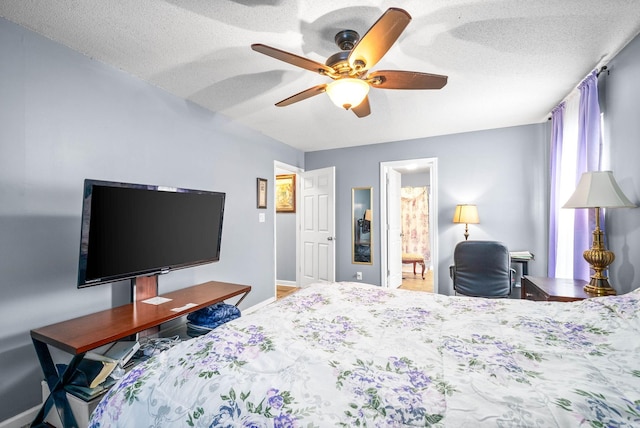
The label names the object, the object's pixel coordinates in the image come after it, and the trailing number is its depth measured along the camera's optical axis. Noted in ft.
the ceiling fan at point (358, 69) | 4.68
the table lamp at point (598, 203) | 6.39
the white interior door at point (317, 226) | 15.52
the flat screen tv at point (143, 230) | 6.10
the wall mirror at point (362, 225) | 15.55
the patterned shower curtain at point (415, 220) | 22.49
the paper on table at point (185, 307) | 7.03
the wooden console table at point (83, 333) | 5.37
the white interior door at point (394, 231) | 15.52
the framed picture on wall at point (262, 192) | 13.04
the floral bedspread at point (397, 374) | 2.50
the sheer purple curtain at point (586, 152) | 7.68
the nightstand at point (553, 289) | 6.97
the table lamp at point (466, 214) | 12.51
